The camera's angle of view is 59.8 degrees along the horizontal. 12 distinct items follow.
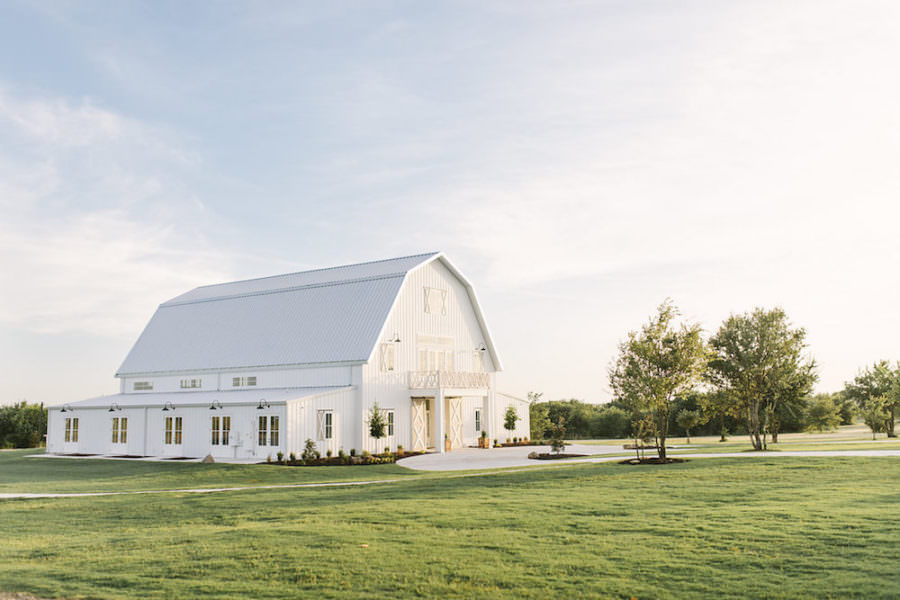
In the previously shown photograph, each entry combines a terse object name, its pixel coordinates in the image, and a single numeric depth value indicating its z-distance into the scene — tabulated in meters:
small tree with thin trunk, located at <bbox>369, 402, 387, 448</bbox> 33.94
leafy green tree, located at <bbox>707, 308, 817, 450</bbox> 30.56
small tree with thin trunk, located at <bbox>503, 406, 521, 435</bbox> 42.47
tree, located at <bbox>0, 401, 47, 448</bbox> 49.47
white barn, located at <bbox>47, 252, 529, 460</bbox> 33.91
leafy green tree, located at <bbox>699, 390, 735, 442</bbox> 32.72
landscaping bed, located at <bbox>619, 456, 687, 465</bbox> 25.27
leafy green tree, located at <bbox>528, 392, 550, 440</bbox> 45.84
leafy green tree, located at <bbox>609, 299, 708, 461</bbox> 26.33
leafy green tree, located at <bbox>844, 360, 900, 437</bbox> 42.72
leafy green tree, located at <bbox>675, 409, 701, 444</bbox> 41.35
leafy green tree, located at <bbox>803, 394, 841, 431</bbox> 48.38
